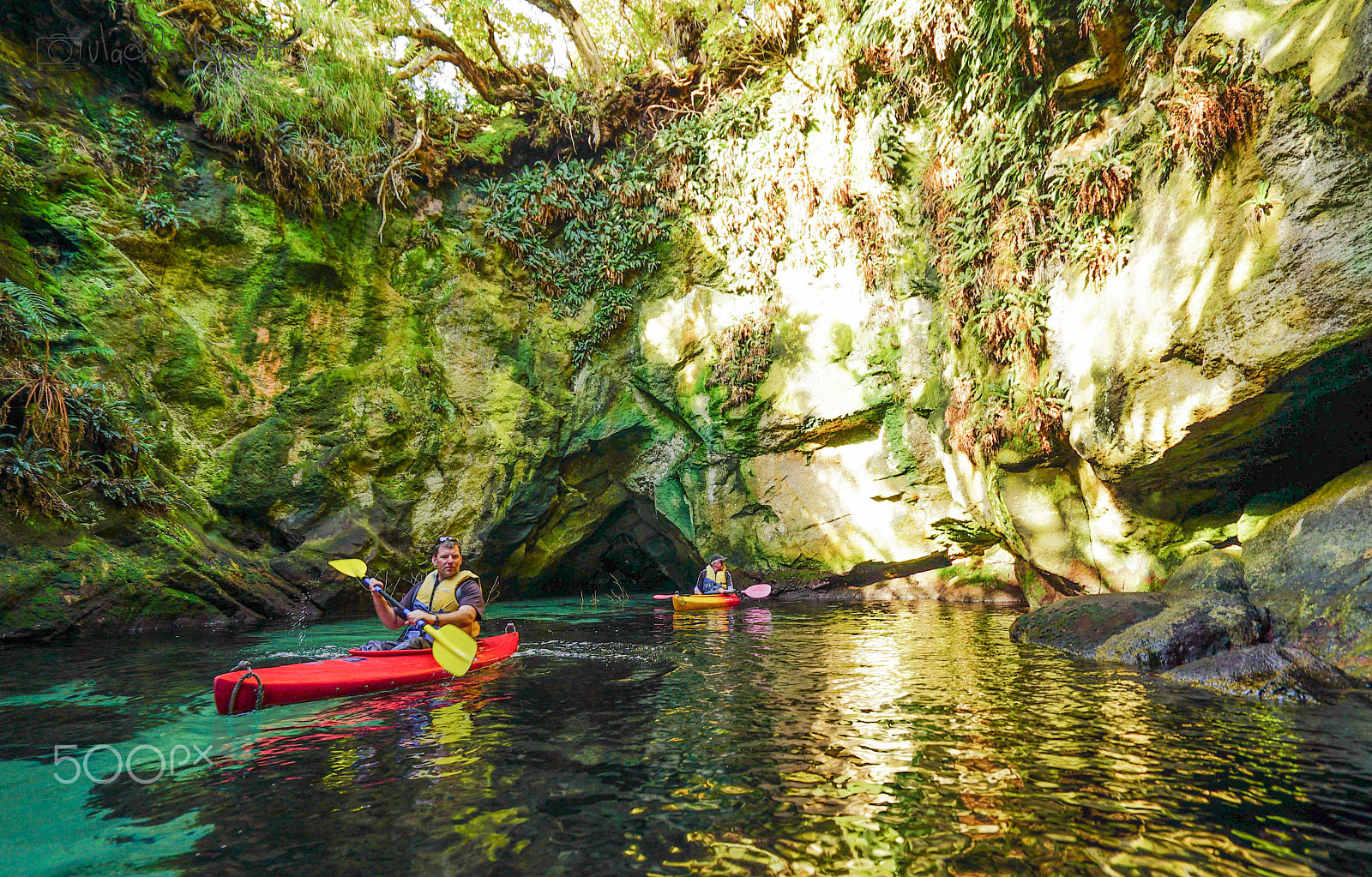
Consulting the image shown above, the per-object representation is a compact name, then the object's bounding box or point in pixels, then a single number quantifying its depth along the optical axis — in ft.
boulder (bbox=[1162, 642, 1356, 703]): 14.33
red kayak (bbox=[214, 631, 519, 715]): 14.78
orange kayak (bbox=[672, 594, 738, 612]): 36.55
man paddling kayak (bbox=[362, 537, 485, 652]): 19.97
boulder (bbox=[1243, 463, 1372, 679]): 15.62
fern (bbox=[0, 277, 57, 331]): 27.50
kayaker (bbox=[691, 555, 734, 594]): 39.93
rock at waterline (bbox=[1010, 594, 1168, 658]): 20.27
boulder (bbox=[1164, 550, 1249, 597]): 20.10
